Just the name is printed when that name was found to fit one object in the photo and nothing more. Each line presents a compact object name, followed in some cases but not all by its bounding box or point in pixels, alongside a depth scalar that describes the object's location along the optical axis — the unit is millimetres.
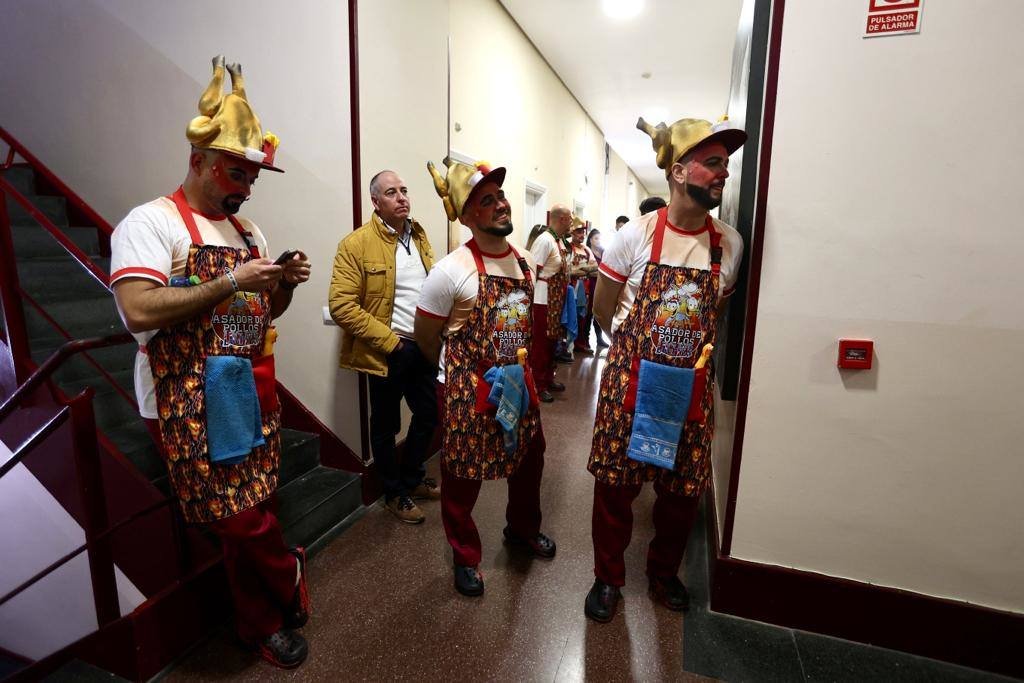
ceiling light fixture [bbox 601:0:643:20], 4457
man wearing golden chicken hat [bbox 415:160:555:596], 1819
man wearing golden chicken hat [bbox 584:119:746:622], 1657
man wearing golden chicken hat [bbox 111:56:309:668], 1357
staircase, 2177
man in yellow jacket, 2363
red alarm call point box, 1669
